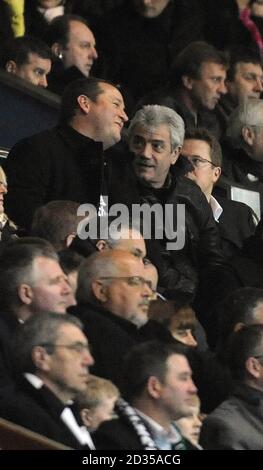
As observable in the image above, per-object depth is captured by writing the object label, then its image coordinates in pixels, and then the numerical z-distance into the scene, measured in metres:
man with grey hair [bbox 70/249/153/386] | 19.00
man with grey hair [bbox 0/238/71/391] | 18.92
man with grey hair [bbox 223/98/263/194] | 25.36
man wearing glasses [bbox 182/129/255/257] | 23.64
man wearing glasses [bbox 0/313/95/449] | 17.84
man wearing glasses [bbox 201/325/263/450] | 18.87
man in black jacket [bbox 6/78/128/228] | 21.62
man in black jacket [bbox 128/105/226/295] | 22.25
